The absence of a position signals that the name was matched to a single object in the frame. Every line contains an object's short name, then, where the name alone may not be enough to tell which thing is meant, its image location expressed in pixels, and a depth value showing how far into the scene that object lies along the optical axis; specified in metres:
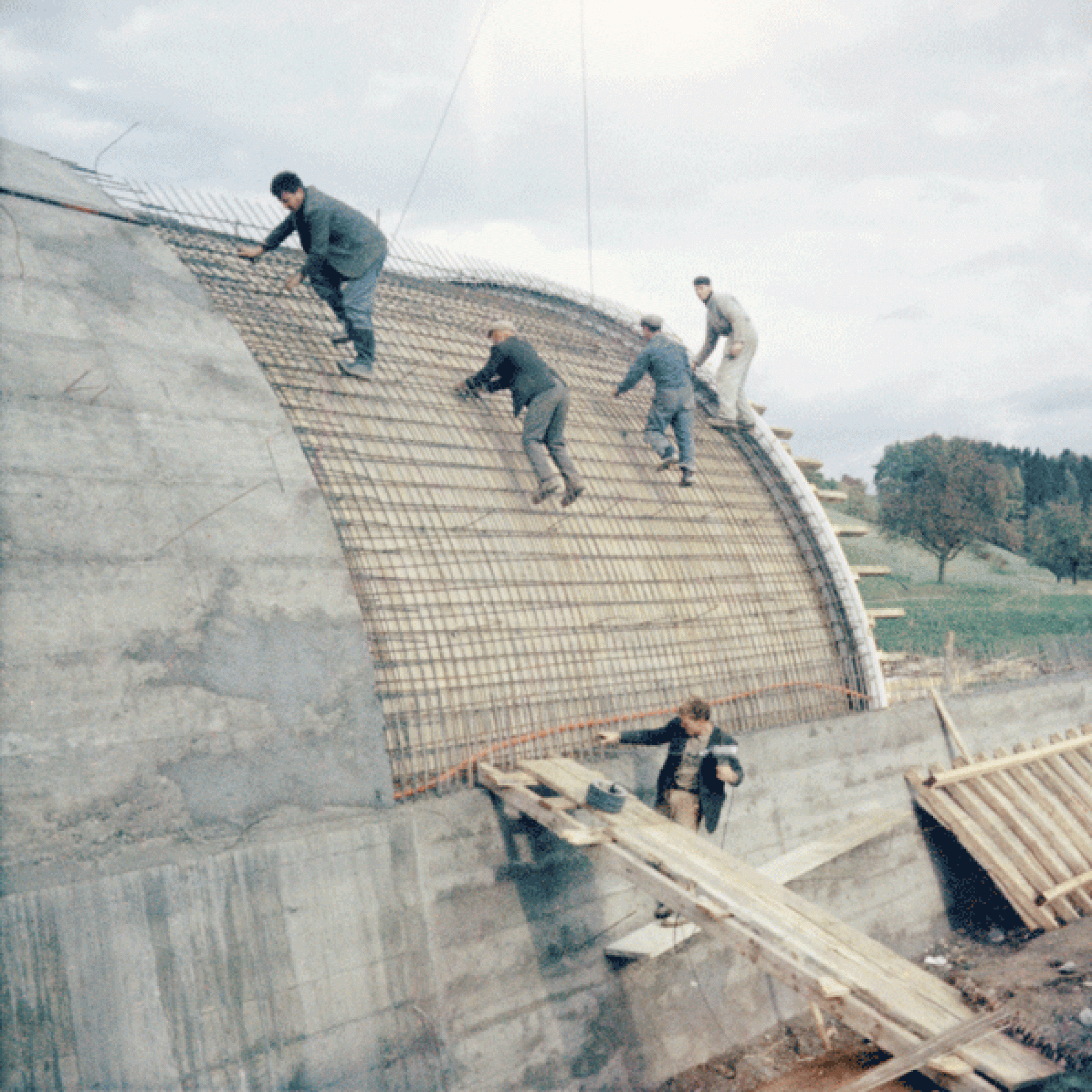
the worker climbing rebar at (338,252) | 8.02
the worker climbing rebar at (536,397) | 8.72
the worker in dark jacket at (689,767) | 7.07
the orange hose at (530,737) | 6.64
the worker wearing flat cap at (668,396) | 10.18
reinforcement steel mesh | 7.28
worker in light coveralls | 12.02
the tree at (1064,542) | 57.19
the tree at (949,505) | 54.06
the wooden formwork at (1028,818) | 9.24
